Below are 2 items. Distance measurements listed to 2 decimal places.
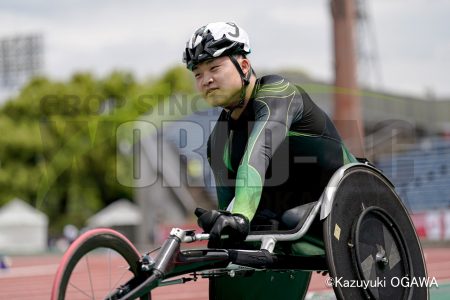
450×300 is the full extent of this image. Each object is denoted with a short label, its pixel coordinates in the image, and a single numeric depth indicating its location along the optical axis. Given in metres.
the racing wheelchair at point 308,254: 8.40
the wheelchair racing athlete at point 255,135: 9.41
